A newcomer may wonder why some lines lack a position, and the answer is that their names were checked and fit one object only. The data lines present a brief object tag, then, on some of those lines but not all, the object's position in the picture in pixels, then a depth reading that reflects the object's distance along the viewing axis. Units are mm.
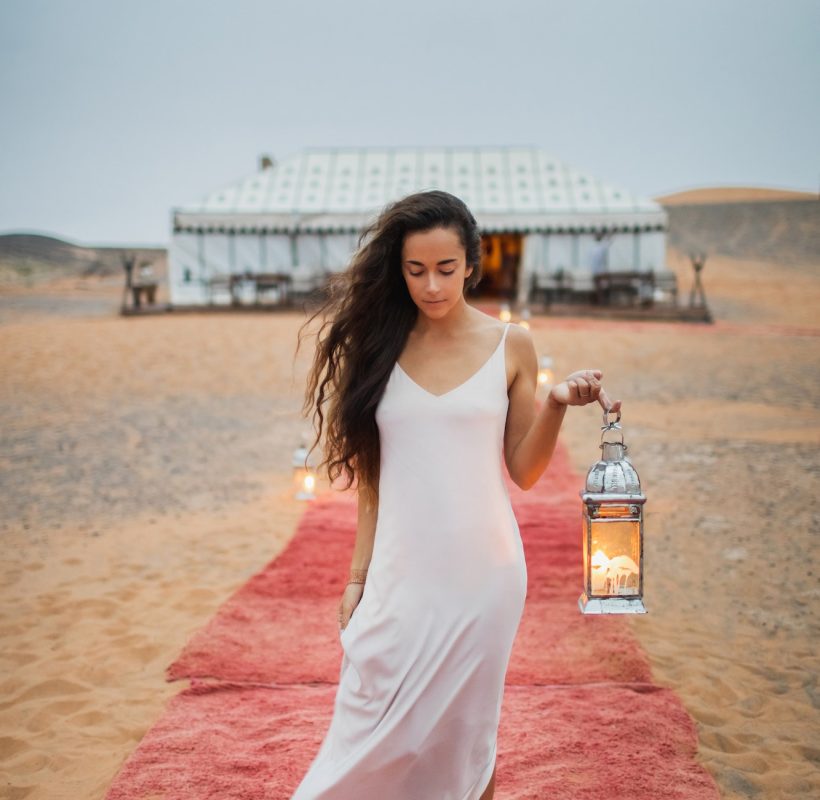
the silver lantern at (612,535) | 2068
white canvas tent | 20250
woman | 1942
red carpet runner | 2920
